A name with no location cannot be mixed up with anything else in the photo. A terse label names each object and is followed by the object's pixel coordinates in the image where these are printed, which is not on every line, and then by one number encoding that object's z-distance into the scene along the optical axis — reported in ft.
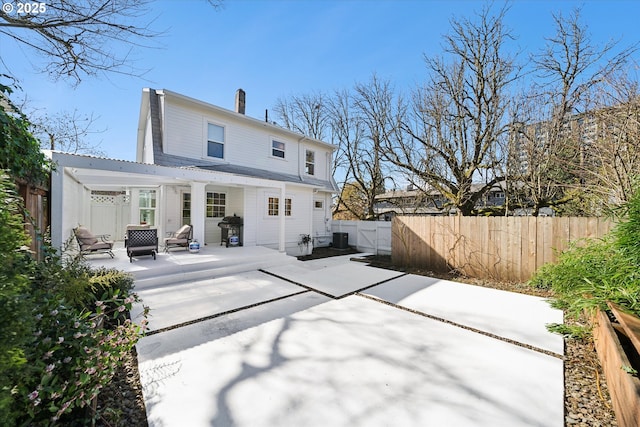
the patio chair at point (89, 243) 21.84
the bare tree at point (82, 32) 12.36
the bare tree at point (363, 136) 46.50
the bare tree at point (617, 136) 16.08
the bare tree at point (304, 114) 68.28
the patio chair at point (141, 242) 22.34
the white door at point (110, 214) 35.88
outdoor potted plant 38.19
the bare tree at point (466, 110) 29.09
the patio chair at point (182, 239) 26.20
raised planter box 6.01
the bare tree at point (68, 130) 46.42
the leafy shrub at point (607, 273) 9.75
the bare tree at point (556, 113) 24.48
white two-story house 26.25
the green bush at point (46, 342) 4.82
